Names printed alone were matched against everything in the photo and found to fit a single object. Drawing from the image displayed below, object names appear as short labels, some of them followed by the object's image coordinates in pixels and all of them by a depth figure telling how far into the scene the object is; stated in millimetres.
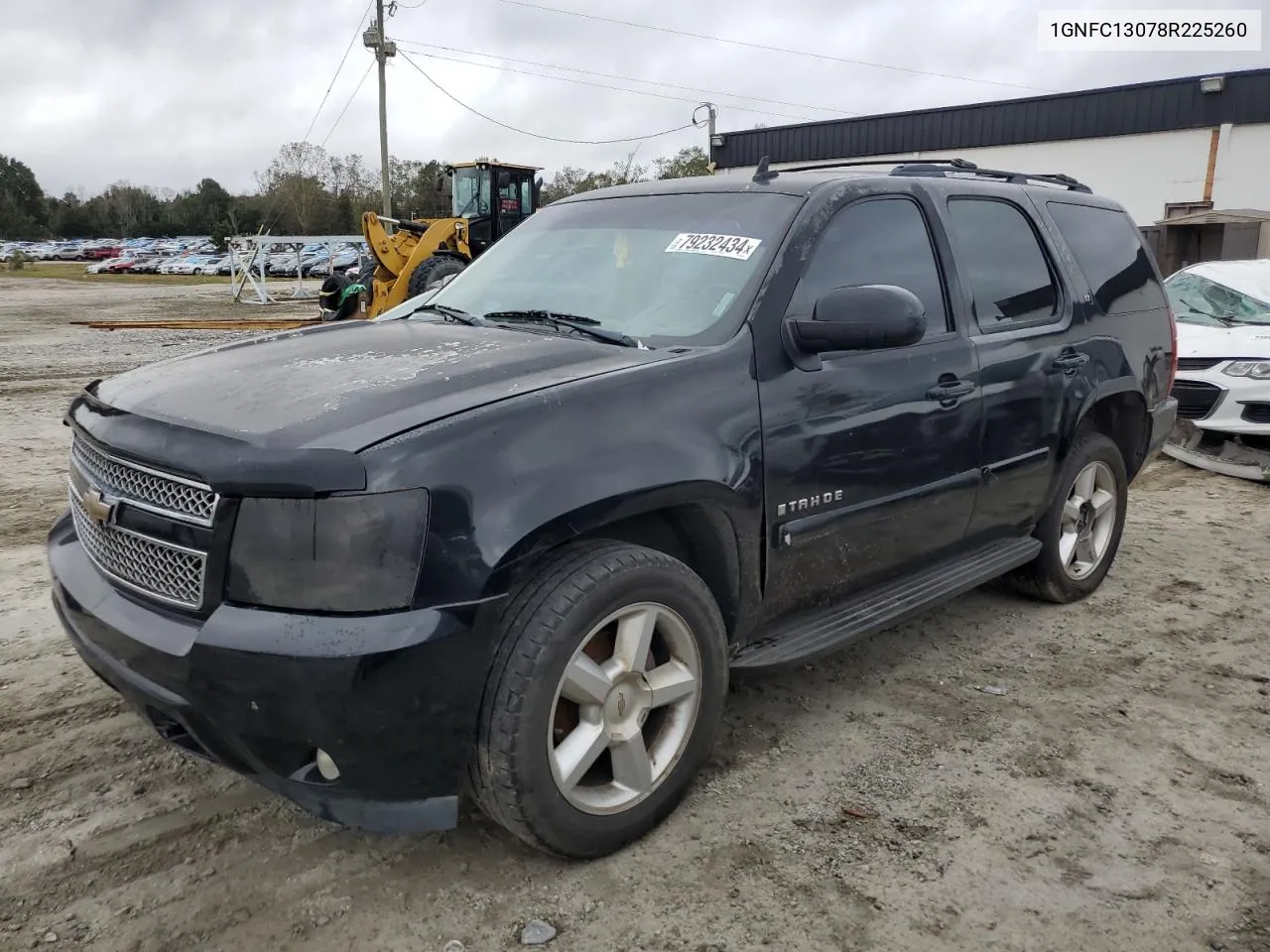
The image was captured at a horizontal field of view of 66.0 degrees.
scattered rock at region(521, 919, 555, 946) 2332
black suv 2178
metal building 20453
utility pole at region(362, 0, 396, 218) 33344
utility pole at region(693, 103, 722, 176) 30353
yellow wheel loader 15797
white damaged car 7141
